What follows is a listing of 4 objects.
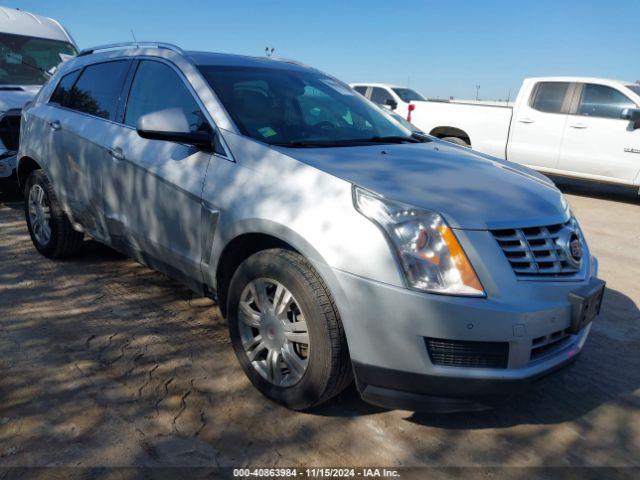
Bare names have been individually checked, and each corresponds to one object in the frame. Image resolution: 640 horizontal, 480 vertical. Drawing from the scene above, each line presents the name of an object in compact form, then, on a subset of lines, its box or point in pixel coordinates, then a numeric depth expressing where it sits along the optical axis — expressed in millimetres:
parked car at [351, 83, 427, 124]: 13969
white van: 6605
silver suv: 2230
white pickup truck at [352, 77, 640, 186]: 8430
